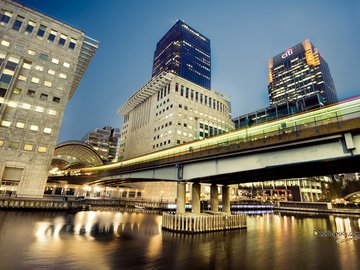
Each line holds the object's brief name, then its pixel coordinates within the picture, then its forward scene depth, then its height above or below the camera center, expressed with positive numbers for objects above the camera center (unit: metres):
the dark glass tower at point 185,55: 162.25 +122.14
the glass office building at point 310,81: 183.75 +114.95
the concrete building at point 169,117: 81.56 +37.95
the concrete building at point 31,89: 40.59 +22.95
